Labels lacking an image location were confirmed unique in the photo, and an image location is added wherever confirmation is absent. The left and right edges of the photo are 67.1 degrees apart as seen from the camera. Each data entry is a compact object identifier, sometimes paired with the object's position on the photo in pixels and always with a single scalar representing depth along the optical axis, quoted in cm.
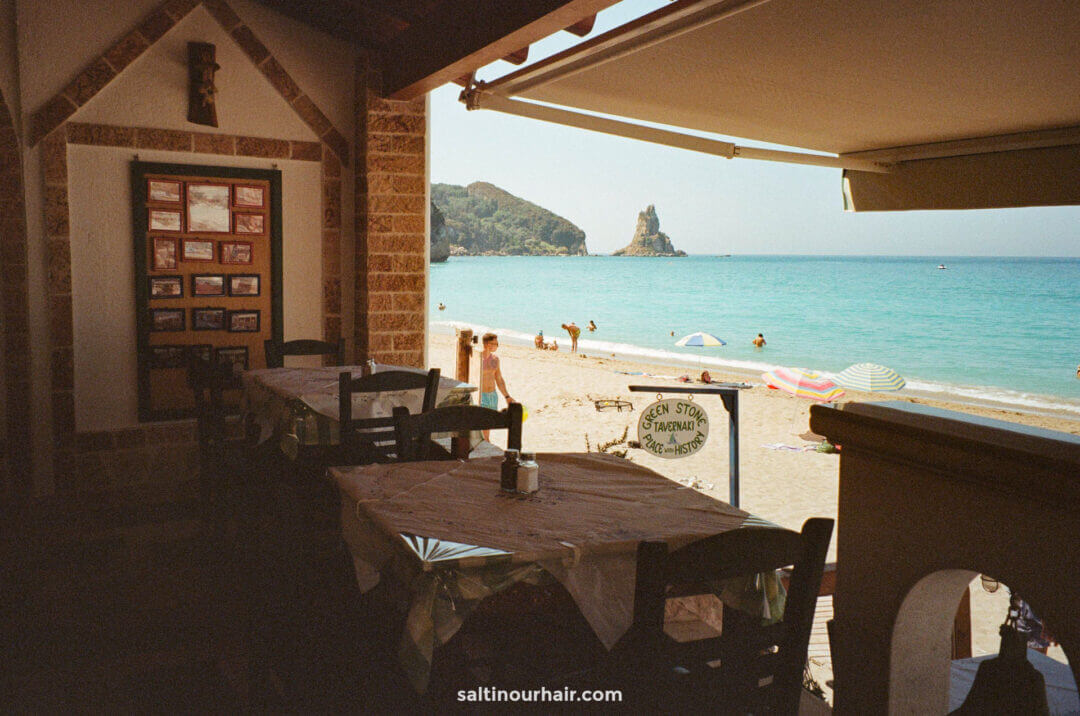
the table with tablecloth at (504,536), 171
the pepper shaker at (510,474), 228
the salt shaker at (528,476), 225
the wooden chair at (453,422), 273
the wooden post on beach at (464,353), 667
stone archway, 83
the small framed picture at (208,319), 529
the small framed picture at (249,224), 534
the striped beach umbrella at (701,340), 1888
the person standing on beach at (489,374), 700
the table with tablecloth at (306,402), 380
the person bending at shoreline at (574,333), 2223
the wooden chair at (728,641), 136
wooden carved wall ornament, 501
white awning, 204
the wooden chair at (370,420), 322
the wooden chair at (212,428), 338
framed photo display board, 509
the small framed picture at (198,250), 521
